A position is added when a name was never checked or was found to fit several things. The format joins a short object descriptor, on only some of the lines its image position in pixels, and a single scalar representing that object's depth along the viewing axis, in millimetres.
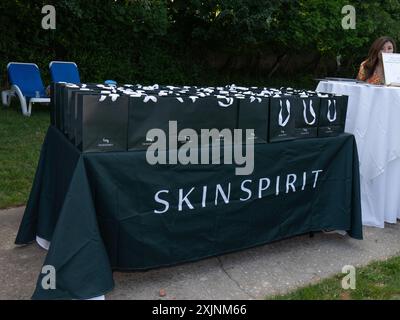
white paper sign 4254
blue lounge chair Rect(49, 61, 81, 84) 9766
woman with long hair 4617
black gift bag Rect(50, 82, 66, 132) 3166
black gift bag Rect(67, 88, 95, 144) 2578
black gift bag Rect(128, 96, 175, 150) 2652
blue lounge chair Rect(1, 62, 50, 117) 9125
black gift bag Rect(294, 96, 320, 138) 3351
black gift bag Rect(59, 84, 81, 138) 2883
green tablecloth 2559
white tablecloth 4023
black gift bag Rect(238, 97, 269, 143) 3061
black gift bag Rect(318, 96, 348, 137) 3537
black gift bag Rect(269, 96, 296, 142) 3199
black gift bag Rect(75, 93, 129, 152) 2520
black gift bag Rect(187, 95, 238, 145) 2859
